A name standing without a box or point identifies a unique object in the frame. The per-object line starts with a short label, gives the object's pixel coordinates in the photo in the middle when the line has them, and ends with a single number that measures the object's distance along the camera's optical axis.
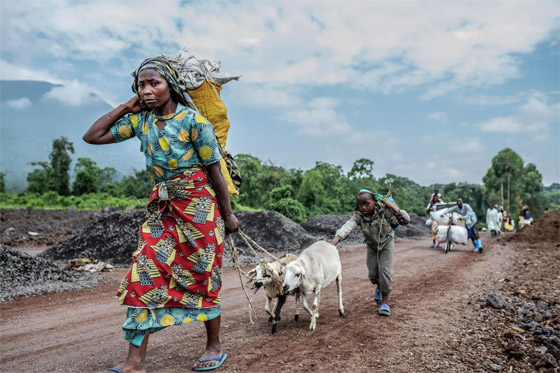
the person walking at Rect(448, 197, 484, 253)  15.36
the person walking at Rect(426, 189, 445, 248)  17.40
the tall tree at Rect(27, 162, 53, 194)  43.66
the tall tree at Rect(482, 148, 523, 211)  46.22
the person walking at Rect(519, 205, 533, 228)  24.44
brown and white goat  5.09
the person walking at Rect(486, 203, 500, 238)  24.13
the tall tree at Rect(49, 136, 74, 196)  44.44
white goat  5.09
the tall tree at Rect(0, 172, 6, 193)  44.50
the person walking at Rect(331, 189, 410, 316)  6.09
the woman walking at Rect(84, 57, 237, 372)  3.32
